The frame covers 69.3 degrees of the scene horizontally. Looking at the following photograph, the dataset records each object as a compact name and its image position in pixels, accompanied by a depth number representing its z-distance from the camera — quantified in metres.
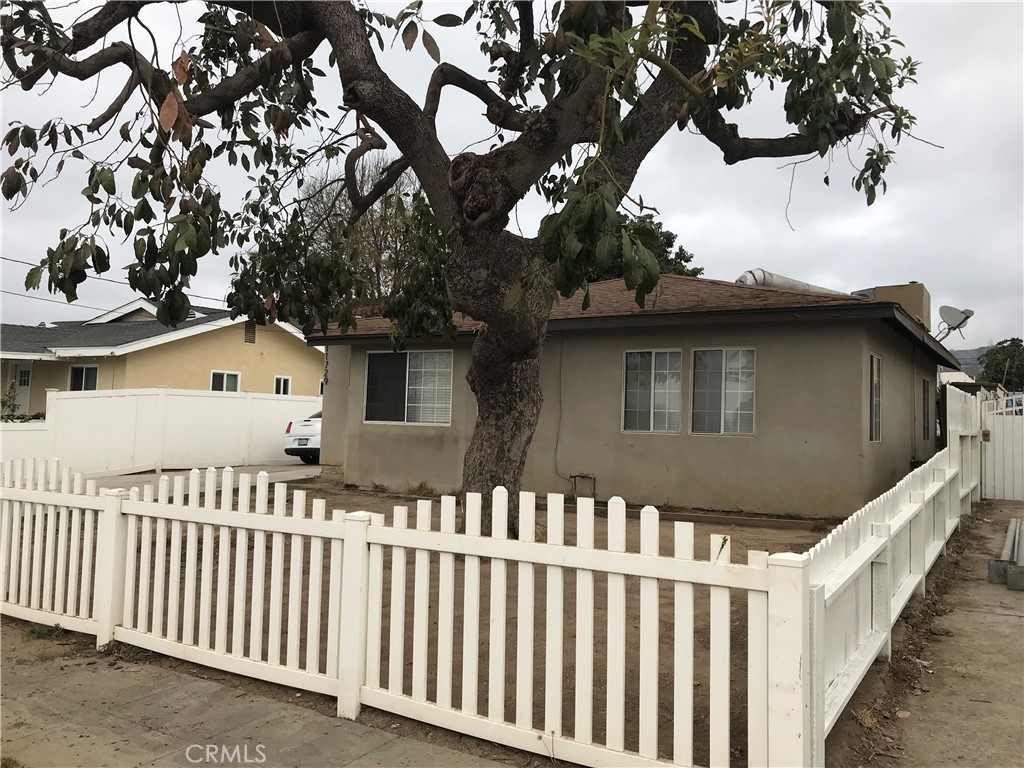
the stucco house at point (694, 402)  9.89
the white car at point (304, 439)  19.55
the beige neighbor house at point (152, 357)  21.05
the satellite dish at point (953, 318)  16.39
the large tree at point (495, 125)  4.33
